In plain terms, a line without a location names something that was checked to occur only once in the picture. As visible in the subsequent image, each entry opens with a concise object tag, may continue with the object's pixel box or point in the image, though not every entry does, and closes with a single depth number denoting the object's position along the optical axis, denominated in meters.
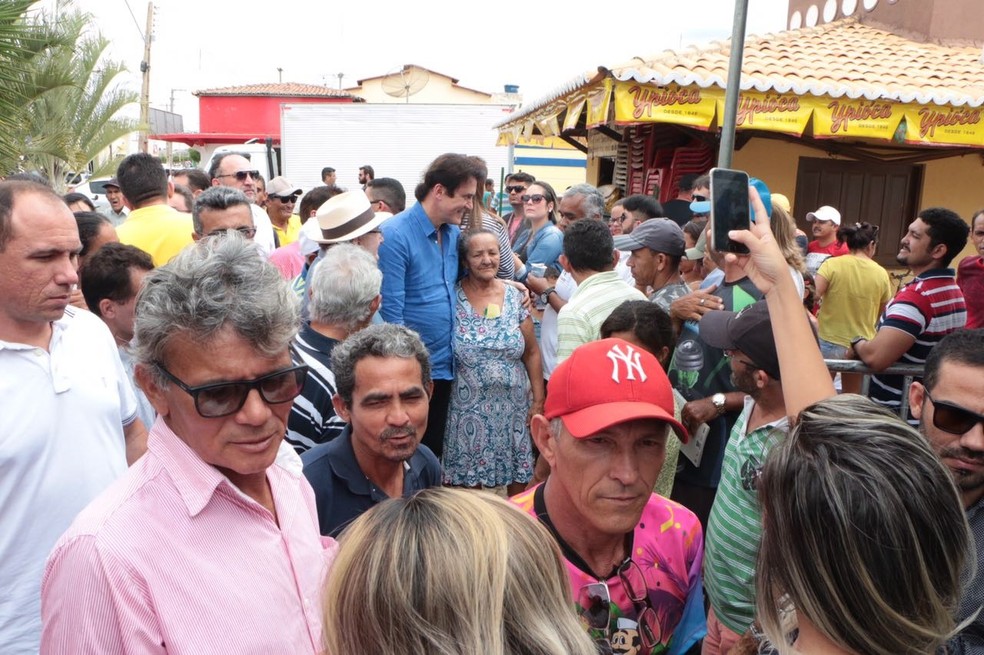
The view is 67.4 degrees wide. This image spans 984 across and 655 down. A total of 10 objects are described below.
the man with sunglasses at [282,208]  7.59
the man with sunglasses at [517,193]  9.44
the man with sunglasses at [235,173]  7.77
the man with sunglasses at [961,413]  1.96
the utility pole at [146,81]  25.22
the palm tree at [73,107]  11.30
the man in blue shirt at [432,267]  4.49
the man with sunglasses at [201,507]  1.40
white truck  19.80
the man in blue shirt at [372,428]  2.59
